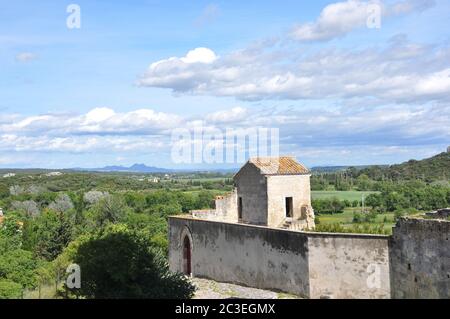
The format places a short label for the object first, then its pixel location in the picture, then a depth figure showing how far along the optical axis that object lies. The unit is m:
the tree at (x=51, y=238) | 50.03
